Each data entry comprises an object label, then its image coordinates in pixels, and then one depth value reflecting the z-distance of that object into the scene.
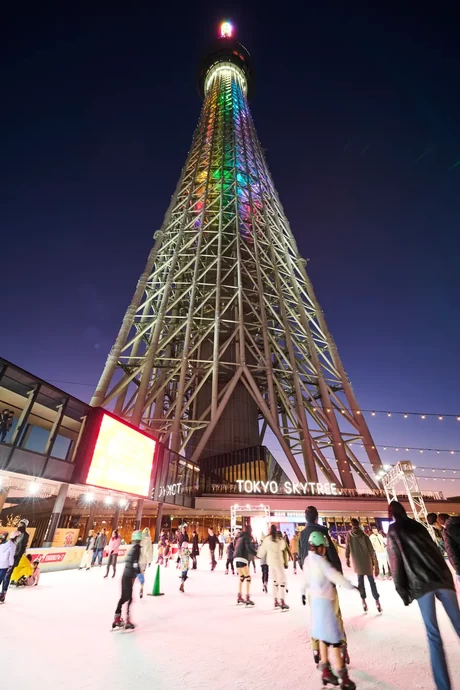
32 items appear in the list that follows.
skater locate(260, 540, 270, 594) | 9.66
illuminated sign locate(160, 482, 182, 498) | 21.26
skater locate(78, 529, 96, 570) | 14.84
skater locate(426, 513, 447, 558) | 8.05
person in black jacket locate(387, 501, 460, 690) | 3.35
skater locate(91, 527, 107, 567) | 15.58
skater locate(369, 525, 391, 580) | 12.34
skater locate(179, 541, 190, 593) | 9.65
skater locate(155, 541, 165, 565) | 17.75
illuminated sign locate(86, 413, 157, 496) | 14.50
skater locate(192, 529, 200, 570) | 16.10
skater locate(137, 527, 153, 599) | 6.17
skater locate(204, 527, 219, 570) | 15.47
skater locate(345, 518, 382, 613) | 7.12
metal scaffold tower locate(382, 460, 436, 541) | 16.39
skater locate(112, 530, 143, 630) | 5.70
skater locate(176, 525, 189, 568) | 12.06
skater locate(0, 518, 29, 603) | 8.48
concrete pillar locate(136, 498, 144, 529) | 18.14
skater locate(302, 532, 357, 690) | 3.63
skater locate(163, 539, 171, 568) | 18.12
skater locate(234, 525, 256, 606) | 7.82
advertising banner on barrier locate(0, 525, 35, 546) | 14.61
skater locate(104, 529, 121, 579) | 12.66
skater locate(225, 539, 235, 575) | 13.84
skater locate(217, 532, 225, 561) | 21.50
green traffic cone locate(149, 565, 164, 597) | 9.03
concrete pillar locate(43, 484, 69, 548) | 13.99
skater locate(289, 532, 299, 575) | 13.87
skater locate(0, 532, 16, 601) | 7.61
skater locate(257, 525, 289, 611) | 7.23
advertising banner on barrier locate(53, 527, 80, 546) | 14.53
